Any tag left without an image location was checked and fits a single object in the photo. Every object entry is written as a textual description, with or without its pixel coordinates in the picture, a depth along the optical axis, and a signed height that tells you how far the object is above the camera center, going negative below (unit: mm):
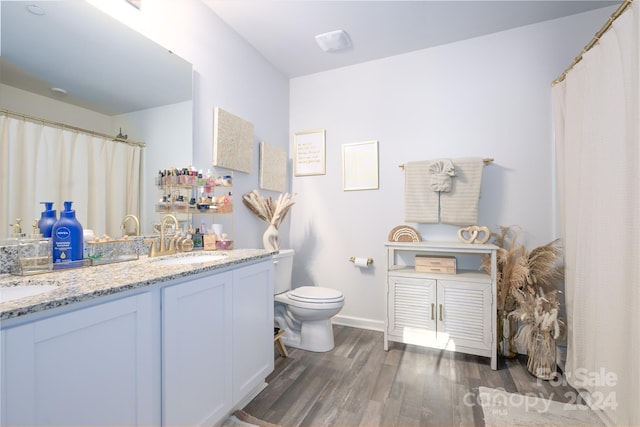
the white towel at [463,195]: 2295 +162
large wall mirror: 1221 +678
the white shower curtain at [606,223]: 1249 -37
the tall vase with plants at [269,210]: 2398 +45
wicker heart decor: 2217 -152
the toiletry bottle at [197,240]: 1939 -166
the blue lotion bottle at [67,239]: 1232 -102
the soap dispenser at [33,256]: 1132 -166
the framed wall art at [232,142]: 2152 +583
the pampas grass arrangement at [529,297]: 1870 -574
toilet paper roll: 2711 -440
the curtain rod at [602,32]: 1290 +935
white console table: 2051 -676
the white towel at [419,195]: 2420 +170
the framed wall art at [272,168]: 2668 +461
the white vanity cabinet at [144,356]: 756 -484
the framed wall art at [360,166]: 2770 +484
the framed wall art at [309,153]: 2992 +657
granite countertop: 767 -232
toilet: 2197 -739
